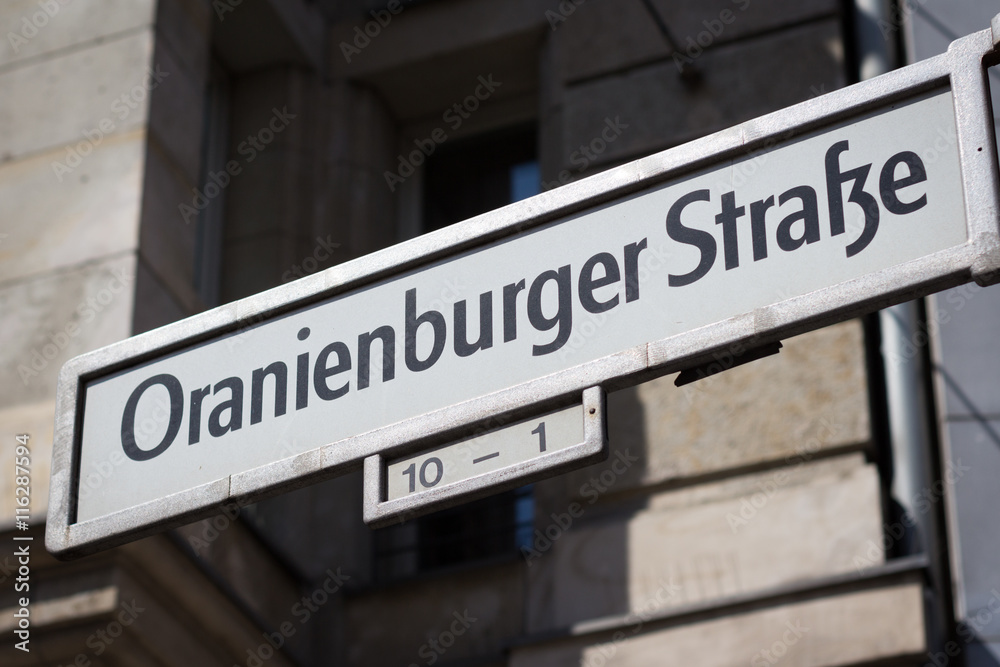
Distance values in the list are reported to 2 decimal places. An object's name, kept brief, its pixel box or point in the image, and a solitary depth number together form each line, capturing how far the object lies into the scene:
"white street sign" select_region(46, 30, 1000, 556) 2.16
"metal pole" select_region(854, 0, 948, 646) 4.99
